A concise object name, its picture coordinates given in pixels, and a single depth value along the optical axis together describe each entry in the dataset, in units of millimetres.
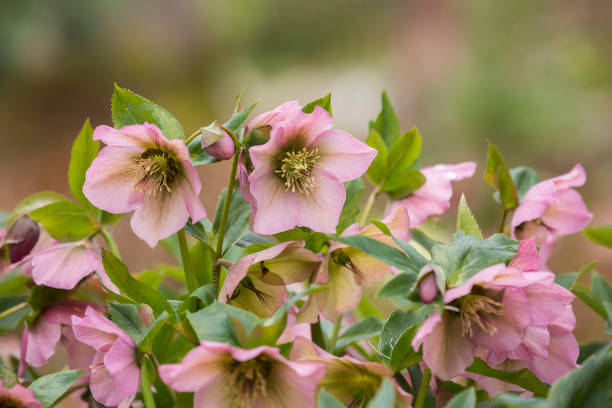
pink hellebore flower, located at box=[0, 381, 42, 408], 1001
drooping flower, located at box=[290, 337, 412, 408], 973
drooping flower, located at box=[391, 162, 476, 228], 1127
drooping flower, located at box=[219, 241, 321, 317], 1005
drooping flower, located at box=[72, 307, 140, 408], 980
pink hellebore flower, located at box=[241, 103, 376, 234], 1014
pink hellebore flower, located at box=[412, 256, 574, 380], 976
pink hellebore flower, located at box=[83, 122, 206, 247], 1022
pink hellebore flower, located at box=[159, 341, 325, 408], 943
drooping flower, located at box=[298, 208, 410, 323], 1036
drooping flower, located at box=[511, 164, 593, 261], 1083
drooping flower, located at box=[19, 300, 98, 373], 1070
